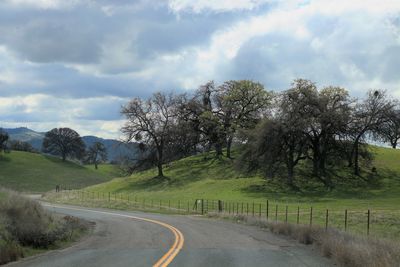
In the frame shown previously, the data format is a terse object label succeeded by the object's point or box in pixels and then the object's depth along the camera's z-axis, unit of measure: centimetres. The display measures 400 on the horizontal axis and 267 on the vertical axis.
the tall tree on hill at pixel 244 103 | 9269
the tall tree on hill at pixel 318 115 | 6781
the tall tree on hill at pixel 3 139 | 15088
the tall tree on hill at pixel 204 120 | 9225
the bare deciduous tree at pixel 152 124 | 8912
